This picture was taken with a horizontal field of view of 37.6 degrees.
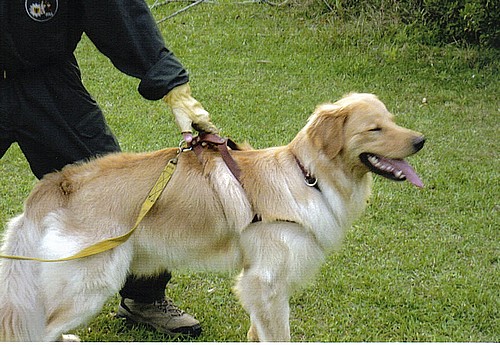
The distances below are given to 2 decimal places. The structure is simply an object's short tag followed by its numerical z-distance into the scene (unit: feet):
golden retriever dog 11.94
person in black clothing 11.98
